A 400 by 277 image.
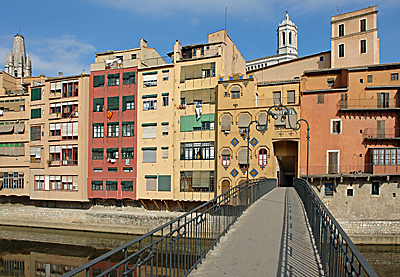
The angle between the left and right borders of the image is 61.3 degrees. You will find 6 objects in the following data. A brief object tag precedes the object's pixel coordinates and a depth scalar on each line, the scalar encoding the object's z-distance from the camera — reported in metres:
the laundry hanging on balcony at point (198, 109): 38.72
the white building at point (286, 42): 92.50
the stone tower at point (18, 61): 89.94
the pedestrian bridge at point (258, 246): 5.37
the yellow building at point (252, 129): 36.25
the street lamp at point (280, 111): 35.44
